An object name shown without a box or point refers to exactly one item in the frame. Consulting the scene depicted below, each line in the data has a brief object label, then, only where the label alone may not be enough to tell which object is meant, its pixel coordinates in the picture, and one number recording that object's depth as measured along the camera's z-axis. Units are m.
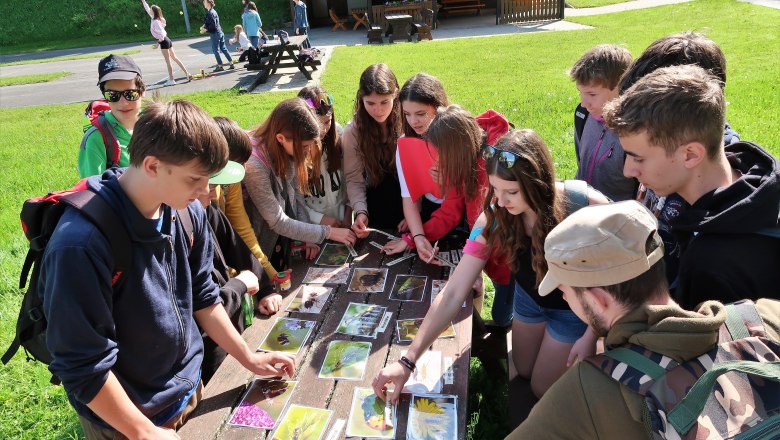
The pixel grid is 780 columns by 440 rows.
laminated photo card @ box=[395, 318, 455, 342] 2.57
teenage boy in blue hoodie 1.73
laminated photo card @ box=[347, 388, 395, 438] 2.02
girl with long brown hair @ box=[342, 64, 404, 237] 3.98
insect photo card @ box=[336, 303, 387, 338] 2.64
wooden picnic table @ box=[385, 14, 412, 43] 18.86
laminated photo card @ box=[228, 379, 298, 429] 2.11
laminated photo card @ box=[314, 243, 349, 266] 3.36
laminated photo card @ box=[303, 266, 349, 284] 3.13
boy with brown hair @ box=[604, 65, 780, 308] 1.80
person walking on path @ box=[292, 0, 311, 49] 19.97
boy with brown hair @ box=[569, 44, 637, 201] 3.26
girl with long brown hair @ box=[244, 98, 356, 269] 3.31
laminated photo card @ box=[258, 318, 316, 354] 2.55
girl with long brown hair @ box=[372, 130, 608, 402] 2.38
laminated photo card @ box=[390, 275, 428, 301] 2.92
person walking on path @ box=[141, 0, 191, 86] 14.51
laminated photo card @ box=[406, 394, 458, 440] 2.00
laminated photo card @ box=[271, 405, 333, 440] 2.03
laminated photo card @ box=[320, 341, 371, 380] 2.34
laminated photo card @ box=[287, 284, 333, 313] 2.86
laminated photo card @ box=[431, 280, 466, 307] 2.92
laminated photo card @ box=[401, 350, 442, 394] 2.23
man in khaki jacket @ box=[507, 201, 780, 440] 1.32
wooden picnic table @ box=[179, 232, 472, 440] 2.11
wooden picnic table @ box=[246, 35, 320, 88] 13.60
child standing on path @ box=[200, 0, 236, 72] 16.38
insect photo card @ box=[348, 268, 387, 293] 3.02
